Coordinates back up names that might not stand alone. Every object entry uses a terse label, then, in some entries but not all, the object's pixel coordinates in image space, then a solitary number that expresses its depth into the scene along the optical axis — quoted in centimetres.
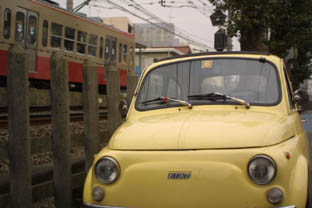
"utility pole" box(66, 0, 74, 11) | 2090
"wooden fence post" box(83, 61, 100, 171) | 565
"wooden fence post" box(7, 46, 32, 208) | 444
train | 1310
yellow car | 323
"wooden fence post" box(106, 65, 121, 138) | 622
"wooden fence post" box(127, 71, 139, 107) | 711
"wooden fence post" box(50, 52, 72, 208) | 500
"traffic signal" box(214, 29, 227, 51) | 1351
